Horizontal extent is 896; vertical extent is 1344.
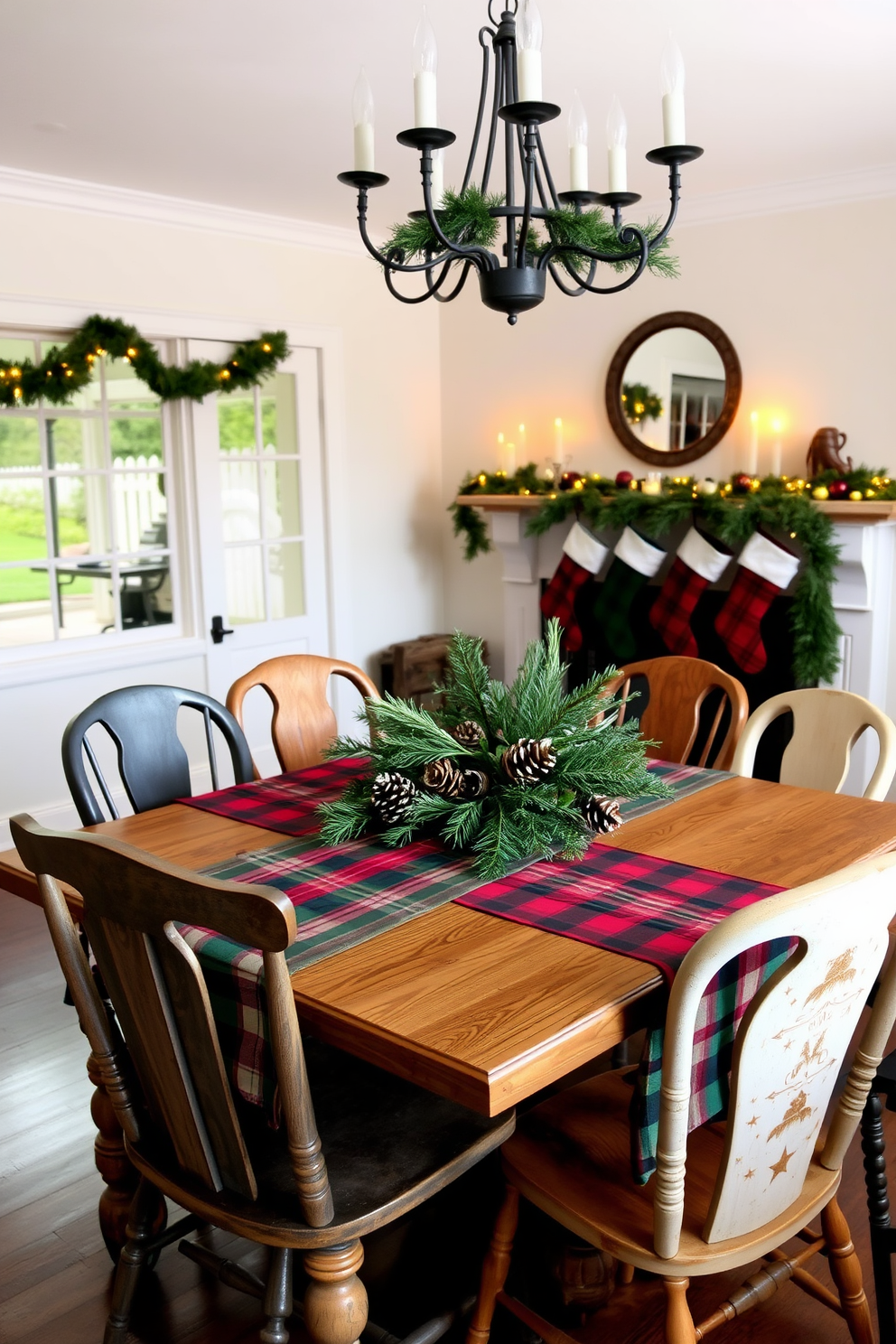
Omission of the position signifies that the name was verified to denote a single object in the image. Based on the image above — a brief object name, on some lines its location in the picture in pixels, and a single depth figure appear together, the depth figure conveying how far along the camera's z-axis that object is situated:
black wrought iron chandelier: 1.63
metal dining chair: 2.17
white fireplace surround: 3.88
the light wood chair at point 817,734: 2.37
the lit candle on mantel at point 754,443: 4.23
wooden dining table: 1.23
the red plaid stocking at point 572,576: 4.55
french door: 4.52
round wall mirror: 4.34
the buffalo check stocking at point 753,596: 4.01
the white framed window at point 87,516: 4.02
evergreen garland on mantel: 3.88
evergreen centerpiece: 1.80
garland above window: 3.84
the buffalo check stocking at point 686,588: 4.20
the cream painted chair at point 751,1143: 1.24
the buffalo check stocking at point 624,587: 4.36
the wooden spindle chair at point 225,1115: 1.25
